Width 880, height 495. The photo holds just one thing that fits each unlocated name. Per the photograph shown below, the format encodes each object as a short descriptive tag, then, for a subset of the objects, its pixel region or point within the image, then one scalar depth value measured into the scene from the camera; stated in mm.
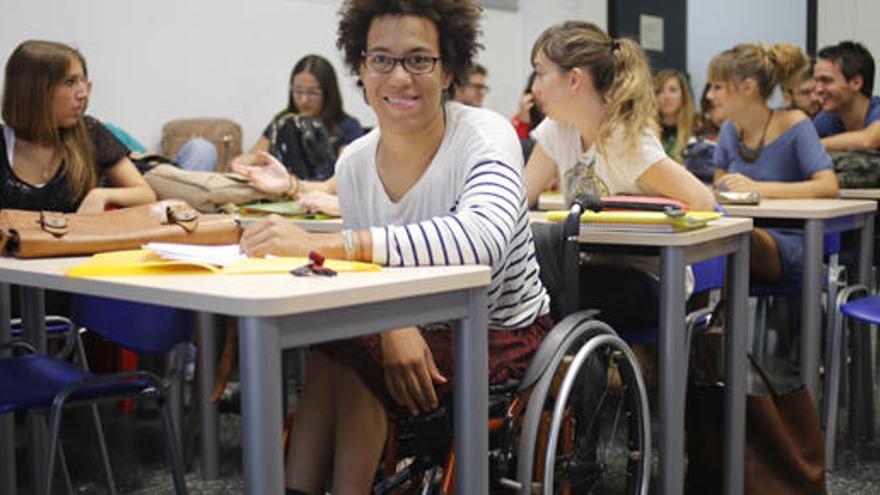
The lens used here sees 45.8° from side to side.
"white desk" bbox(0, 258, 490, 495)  1229
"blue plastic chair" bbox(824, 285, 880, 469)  2877
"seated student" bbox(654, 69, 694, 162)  6094
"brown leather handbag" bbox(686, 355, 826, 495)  2385
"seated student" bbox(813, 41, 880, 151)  4352
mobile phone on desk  2941
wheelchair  1689
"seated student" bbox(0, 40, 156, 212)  2973
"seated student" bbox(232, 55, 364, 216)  4812
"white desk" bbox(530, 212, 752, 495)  2092
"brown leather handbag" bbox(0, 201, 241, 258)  1824
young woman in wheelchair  1618
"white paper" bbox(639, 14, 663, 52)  7703
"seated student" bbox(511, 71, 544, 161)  5473
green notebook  2863
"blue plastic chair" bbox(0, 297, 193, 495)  1921
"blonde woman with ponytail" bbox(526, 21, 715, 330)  2609
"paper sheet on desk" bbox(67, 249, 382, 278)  1470
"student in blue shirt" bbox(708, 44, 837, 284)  3393
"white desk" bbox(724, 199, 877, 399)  2758
